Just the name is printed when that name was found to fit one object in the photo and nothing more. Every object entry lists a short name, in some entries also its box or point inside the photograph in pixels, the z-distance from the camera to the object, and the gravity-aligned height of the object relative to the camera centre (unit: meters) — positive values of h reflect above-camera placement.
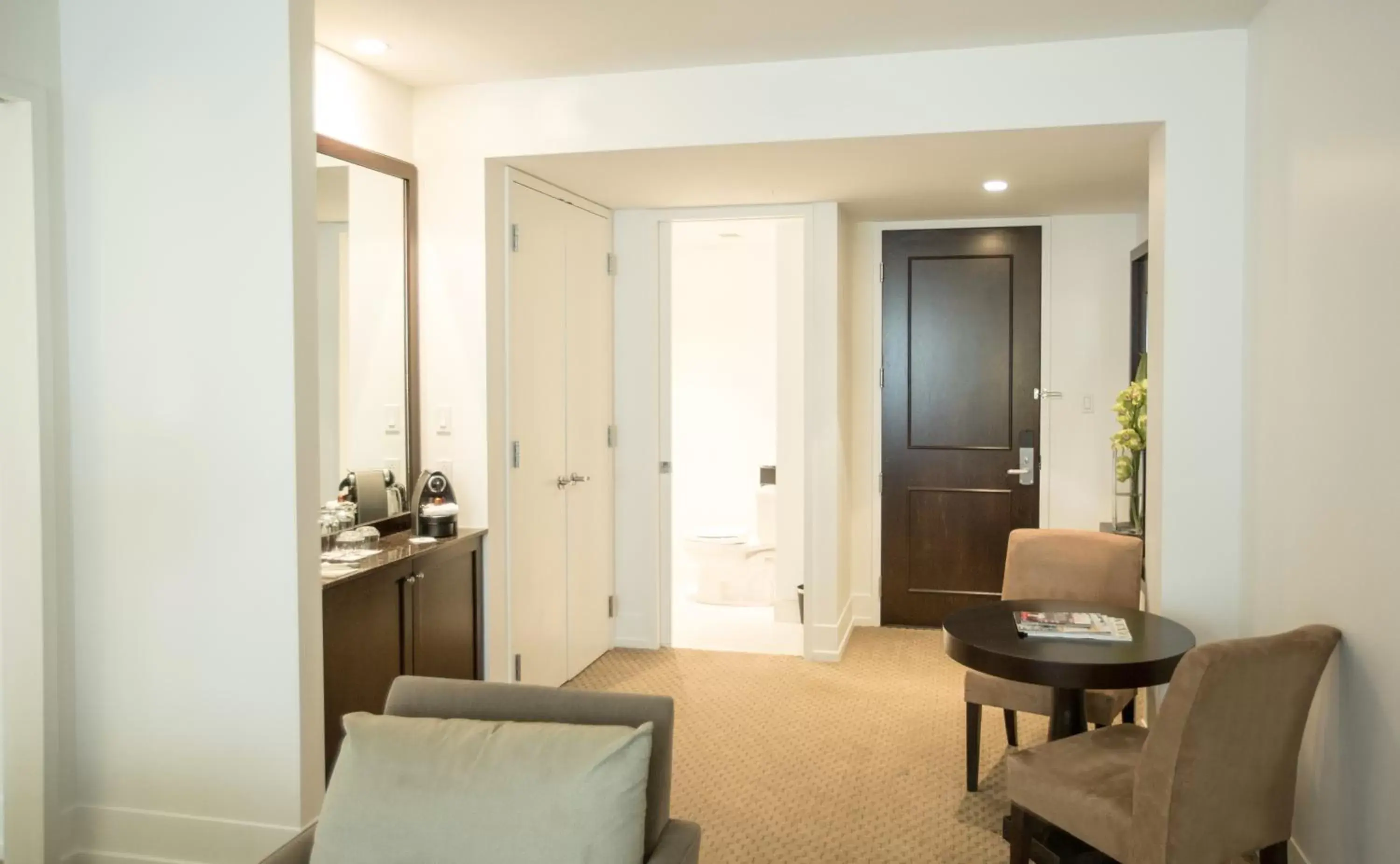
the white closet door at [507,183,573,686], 4.27 -0.16
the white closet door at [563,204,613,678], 4.86 -0.19
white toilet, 6.38 -0.99
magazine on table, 2.98 -0.66
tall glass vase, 4.42 -0.45
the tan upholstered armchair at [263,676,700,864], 1.82 -0.56
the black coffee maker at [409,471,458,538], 3.74 -0.39
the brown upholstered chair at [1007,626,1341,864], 2.21 -0.79
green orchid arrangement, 4.24 -0.17
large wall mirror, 3.56 +0.23
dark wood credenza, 3.12 -0.72
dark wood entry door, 5.57 -0.09
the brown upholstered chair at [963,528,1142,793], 3.41 -0.64
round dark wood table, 2.73 -0.67
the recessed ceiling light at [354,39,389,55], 3.49 +1.13
